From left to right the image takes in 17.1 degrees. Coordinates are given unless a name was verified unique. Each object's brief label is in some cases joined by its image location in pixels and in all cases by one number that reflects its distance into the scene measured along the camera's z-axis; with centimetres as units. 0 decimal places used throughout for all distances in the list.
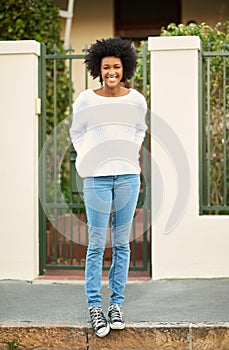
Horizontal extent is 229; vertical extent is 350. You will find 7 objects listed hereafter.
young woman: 514
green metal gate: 732
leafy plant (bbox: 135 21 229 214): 749
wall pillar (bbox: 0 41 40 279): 714
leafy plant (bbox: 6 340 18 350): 544
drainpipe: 1018
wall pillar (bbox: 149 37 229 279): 702
